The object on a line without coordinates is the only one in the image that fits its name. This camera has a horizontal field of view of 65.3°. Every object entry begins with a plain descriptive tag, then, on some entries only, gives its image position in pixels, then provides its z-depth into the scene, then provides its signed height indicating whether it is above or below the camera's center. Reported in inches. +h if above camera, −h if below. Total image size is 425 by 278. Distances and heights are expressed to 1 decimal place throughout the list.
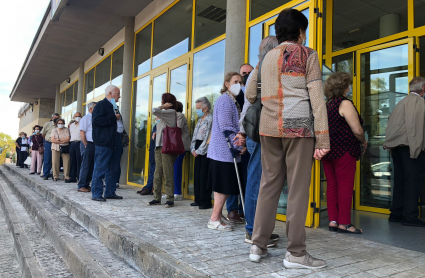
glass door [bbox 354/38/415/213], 201.8 +34.8
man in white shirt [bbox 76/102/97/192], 252.2 -1.6
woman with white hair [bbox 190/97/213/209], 194.1 +1.4
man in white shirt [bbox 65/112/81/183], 313.8 +1.5
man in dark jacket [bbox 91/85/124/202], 205.6 +8.9
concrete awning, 326.1 +142.6
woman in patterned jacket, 90.4 +6.7
